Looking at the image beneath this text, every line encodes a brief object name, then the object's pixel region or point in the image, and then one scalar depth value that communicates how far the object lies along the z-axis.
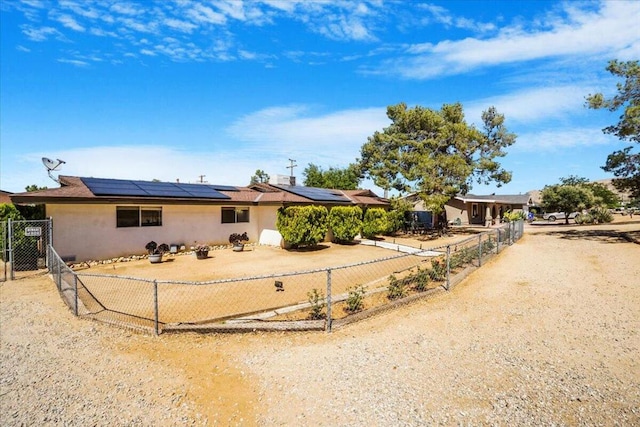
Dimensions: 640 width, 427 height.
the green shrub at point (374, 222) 22.61
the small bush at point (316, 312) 7.24
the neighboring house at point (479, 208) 40.59
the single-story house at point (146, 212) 14.11
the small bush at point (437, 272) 10.37
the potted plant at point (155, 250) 14.57
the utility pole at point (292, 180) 29.56
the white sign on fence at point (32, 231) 11.98
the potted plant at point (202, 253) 15.39
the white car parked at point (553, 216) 43.88
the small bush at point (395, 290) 8.71
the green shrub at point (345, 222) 20.06
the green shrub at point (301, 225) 17.61
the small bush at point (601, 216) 33.25
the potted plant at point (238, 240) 17.78
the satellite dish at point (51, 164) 16.05
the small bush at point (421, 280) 9.44
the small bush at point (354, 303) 7.73
